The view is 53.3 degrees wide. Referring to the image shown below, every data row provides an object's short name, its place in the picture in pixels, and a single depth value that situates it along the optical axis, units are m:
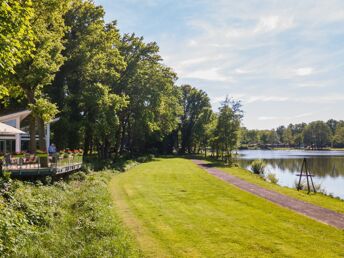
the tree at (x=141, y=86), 49.44
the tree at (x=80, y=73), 35.19
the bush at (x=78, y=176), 25.21
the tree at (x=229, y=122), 53.28
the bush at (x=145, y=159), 53.96
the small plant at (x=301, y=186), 27.35
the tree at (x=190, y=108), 89.50
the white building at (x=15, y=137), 30.70
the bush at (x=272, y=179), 32.75
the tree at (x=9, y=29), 8.80
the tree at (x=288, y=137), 188.12
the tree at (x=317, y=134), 156.88
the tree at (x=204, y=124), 83.81
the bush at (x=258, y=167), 43.14
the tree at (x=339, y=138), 148.66
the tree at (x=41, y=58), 22.48
